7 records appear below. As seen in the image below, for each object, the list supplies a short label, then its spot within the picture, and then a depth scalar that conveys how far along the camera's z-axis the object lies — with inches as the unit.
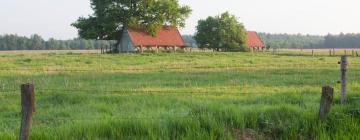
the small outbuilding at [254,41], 3878.0
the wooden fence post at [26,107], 289.6
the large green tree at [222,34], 3056.1
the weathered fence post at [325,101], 339.0
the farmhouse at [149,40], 2581.2
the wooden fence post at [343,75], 423.2
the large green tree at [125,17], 2491.4
